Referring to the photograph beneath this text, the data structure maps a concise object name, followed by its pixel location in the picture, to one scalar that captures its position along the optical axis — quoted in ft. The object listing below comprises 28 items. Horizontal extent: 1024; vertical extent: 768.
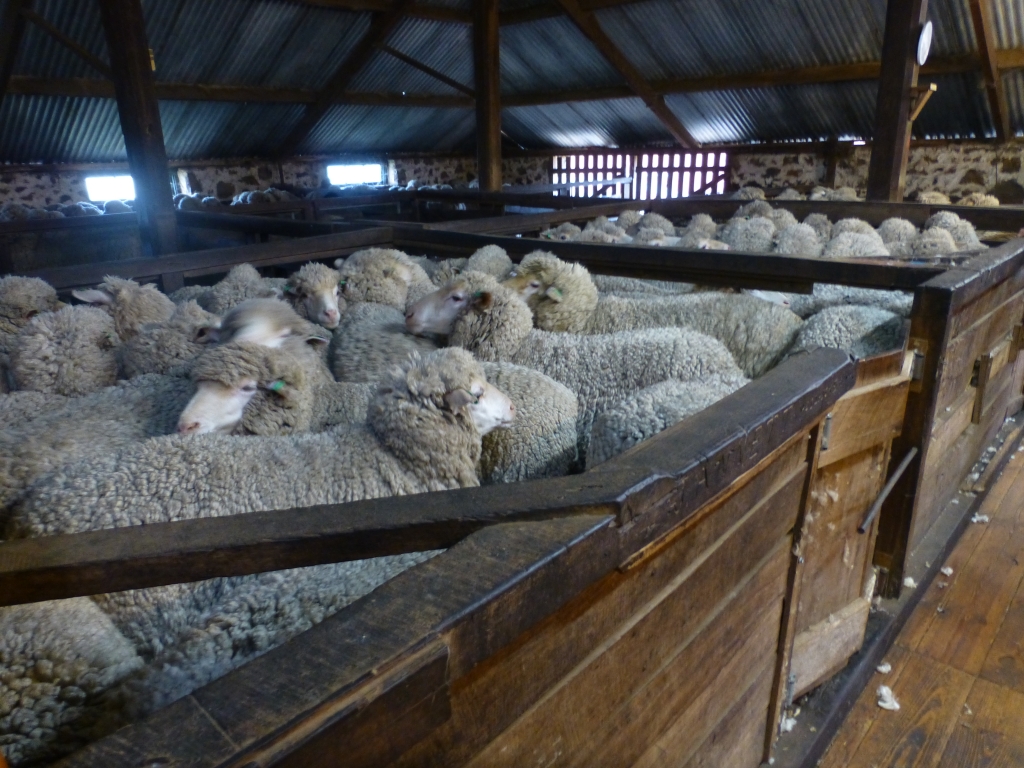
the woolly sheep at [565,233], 16.72
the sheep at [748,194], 22.50
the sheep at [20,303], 8.63
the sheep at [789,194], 28.04
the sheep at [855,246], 13.06
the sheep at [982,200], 20.64
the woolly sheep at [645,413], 5.69
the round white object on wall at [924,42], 16.06
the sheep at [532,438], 6.95
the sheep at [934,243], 12.75
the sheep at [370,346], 8.51
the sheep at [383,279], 10.94
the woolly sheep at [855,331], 7.83
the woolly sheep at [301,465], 4.91
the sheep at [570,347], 7.29
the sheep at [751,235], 15.03
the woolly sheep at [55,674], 3.27
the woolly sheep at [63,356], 7.50
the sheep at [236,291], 10.35
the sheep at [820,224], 16.15
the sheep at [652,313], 8.41
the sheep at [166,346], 7.67
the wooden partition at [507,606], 1.79
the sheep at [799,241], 13.88
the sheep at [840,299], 9.08
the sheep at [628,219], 18.74
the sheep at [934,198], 23.41
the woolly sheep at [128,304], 8.73
